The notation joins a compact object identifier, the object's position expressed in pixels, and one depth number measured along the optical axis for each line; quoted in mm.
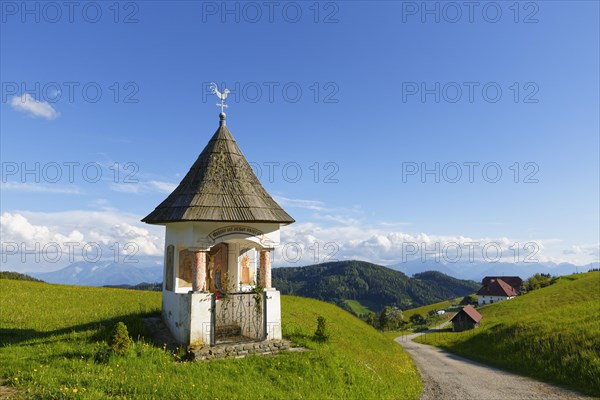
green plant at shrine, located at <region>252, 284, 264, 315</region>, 14445
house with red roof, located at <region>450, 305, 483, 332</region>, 55500
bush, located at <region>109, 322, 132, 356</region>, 11594
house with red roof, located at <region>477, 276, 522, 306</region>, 106875
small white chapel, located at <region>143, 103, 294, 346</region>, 13609
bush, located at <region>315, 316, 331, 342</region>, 16000
